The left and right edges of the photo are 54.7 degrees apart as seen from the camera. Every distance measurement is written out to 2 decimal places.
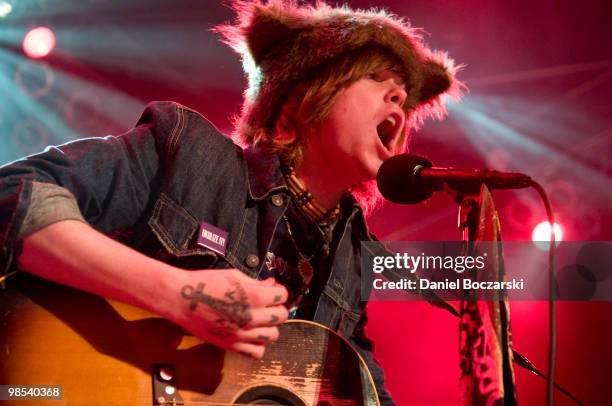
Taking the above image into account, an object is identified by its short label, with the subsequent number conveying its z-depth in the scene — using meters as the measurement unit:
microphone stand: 1.38
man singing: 1.36
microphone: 1.40
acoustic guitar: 1.31
